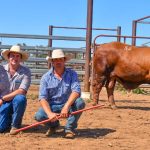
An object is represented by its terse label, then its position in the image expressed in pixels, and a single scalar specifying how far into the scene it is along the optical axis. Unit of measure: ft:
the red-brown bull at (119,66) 30.42
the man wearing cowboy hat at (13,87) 18.93
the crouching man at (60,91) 18.40
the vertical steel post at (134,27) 45.24
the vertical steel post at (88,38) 35.81
